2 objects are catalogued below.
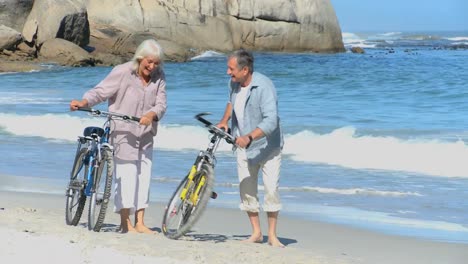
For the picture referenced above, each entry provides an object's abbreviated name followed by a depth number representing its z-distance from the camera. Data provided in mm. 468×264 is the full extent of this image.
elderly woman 15578
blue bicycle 15398
